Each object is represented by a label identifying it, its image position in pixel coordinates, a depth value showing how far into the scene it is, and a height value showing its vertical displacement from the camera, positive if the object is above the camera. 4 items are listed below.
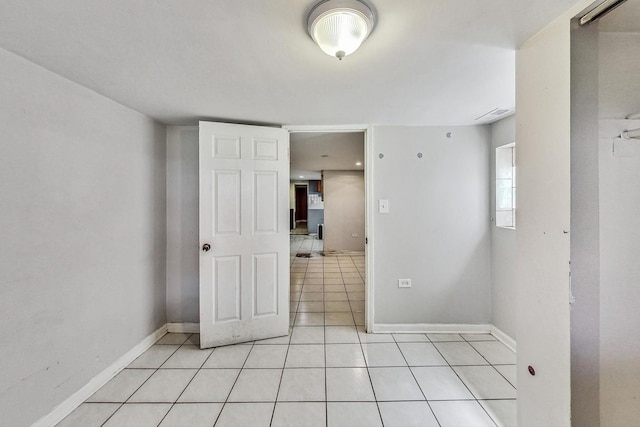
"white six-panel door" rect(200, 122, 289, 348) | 2.27 -0.21
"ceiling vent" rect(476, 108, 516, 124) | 2.07 +0.88
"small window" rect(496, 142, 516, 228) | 2.39 +0.24
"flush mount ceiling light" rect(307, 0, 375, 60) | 0.93 +0.78
